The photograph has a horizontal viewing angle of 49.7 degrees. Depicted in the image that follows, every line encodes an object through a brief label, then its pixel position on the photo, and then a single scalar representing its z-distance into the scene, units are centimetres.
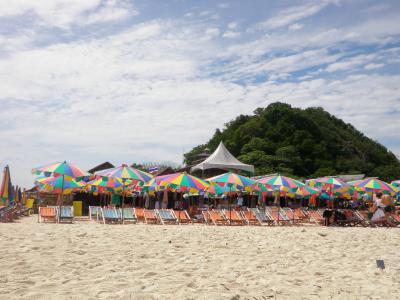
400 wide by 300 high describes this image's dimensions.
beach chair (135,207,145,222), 1470
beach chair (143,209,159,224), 1427
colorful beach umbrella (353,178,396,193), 1700
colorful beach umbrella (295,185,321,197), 1670
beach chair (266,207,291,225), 1587
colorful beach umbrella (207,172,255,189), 1483
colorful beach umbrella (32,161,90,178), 1286
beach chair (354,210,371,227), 1670
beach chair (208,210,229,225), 1499
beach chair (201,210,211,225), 1522
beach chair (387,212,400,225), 1685
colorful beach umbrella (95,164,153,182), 1393
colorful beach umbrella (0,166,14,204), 1410
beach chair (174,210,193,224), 1484
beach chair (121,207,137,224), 1407
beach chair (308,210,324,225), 1695
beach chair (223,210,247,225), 1508
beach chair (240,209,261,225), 1576
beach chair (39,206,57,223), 1327
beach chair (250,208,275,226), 1554
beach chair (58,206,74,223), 1313
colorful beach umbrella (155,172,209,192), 1455
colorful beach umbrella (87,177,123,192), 1593
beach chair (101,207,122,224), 1359
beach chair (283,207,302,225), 1688
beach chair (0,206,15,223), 1364
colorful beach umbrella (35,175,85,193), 1554
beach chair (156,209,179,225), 1436
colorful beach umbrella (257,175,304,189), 1561
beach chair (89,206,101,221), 1489
